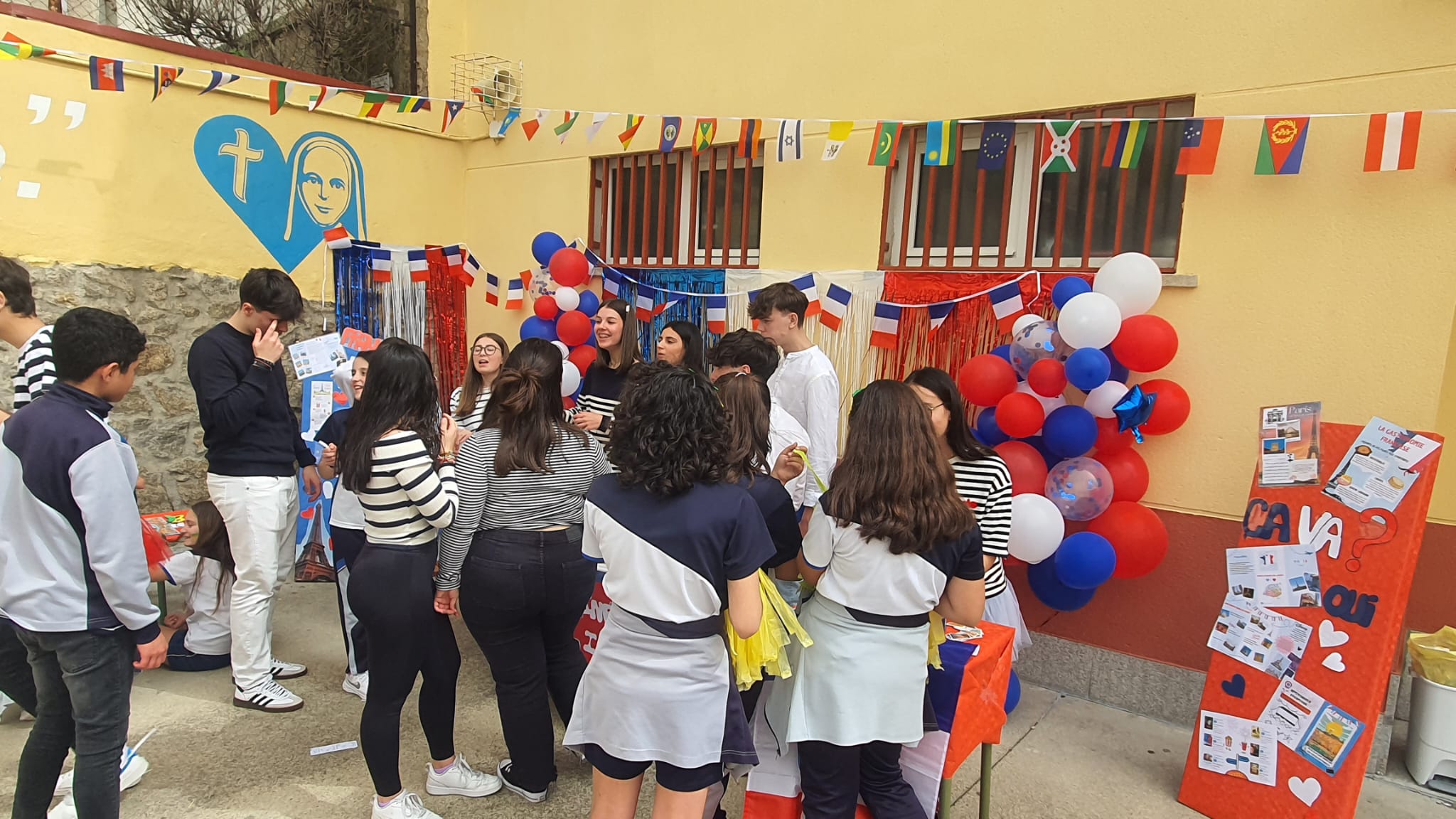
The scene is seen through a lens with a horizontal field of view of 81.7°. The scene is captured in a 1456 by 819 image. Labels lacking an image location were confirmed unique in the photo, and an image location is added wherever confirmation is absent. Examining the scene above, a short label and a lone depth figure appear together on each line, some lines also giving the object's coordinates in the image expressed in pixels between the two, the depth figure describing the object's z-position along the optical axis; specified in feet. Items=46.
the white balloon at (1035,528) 11.14
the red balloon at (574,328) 17.48
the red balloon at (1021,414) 11.68
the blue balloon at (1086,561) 11.30
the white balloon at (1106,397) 11.64
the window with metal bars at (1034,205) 12.62
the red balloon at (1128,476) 11.87
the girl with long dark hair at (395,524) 8.39
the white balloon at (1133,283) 11.51
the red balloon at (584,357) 17.61
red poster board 9.00
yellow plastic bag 10.58
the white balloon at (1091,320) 11.10
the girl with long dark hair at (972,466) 9.45
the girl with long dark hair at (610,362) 14.34
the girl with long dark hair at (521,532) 9.02
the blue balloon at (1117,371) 11.93
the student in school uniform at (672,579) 6.90
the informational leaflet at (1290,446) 9.85
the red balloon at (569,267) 18.04
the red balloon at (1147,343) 11.34
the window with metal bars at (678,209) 16.97
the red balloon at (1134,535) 11.60
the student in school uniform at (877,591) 7.32
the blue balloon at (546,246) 18.74
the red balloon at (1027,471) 11.96
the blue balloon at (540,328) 18.30
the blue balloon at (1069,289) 11.94
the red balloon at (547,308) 18.13
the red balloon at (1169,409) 11.64
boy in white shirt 12.09
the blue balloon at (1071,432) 11.53
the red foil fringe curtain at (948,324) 13.46
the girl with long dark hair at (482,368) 13.52
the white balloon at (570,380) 16.89
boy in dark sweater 11.12
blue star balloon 11.50
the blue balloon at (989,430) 12.69
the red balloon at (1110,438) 11.97
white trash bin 10.54
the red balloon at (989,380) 12.15
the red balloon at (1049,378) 11.66
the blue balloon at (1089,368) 11.13
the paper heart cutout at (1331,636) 9.30
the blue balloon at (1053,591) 12.03
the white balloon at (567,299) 17.99
